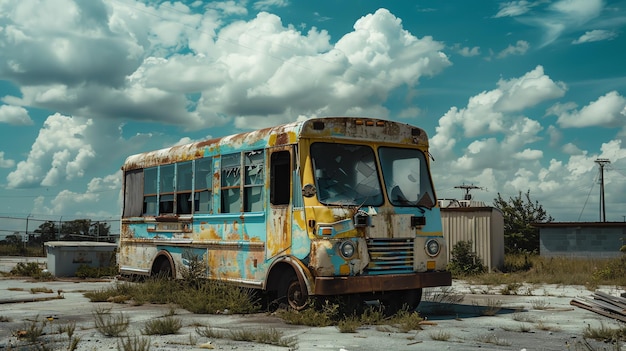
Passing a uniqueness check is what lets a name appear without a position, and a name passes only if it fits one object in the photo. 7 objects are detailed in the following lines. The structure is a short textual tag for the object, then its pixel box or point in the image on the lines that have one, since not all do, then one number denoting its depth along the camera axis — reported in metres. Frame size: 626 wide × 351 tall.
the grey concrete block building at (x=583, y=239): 30.93
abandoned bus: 9.48
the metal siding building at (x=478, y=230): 22.69
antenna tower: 42.56
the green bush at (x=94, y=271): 19.73
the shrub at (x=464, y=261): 21.94
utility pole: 58.50
